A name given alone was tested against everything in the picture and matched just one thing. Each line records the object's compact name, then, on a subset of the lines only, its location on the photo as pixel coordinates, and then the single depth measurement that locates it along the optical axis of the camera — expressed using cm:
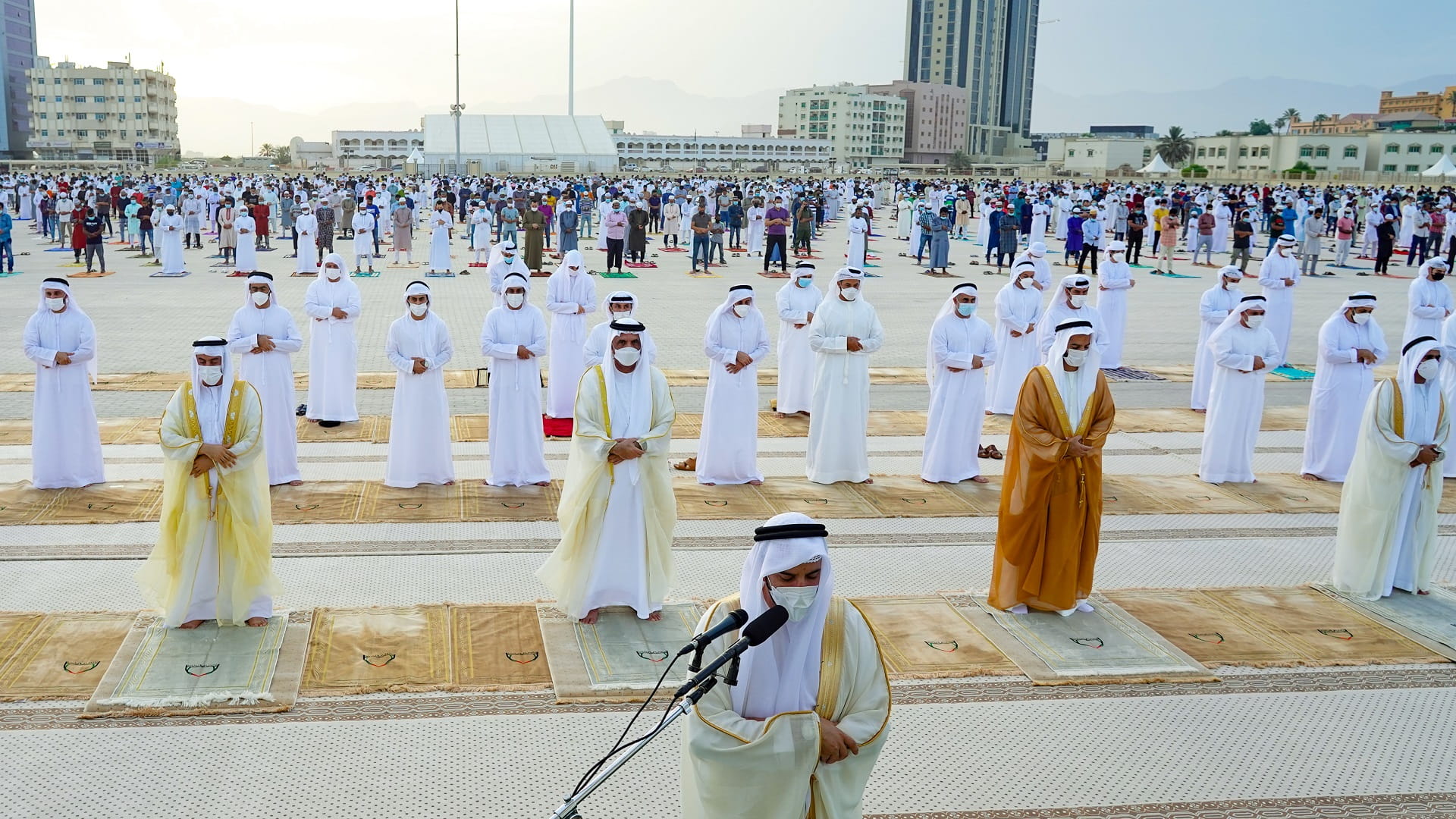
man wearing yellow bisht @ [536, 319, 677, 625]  610
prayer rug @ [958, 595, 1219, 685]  571
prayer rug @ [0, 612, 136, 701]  517
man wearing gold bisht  630
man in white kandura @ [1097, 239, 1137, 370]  1395
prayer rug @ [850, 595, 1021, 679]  573
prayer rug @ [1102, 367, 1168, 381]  1374
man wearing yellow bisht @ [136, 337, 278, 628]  577
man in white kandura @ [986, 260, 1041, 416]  1147
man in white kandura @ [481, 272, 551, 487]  859
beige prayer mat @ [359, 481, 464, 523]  789
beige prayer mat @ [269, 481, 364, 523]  784
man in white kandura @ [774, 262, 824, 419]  1143
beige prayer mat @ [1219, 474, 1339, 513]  890
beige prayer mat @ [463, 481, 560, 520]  799
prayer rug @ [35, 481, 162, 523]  769
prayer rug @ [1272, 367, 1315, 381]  1393
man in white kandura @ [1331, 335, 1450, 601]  679
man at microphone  318
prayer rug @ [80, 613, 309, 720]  505
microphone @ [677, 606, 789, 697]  272
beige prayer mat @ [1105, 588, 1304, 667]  596
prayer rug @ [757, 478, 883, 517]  830
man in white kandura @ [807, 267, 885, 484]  895
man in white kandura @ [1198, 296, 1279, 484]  938
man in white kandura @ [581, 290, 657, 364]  848
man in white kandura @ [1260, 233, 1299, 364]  1397
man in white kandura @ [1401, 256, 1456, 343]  1177
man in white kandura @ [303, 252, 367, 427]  1035
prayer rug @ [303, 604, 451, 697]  534
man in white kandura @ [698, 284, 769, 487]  881
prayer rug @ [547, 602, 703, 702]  536
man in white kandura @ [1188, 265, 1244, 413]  1198
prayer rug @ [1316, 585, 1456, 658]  623
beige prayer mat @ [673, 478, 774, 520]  816
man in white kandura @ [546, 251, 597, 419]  1107
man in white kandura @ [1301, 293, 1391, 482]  966
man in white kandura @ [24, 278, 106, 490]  822
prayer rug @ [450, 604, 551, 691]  542
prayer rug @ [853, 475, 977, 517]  840
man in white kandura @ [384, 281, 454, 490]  854
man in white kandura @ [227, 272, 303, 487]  857
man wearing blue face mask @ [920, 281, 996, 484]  905
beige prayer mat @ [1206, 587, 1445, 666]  601
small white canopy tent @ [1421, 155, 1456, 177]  4988
